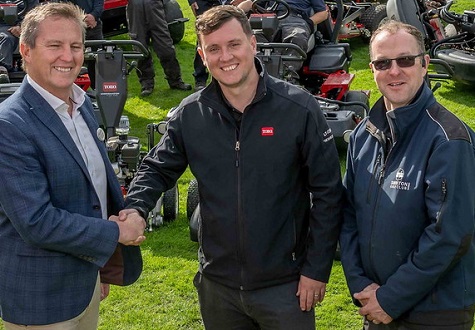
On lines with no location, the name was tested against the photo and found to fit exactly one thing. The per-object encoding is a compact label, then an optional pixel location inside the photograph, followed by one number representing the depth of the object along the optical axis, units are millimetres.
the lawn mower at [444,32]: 7633
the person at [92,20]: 8203
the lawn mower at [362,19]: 10078
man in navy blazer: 2592
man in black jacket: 2840
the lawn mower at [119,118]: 5236
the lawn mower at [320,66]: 6156
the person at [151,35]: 8547
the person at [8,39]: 7312
